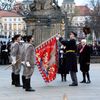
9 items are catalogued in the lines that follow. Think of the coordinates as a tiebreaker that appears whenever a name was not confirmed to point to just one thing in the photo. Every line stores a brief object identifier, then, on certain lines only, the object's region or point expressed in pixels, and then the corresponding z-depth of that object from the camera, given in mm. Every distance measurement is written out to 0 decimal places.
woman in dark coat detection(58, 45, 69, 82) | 11825
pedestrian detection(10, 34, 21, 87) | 10713
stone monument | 19936
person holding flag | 10784
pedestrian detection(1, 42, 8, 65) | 20069
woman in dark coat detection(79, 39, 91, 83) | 11665
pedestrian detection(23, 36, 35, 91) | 9752
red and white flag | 10709
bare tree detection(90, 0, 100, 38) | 55259
